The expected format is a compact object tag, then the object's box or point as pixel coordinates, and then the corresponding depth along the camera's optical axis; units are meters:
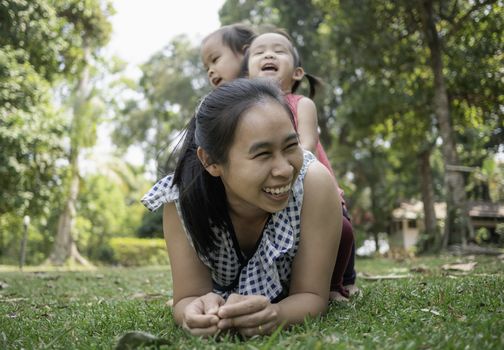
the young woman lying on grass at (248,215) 1.89
